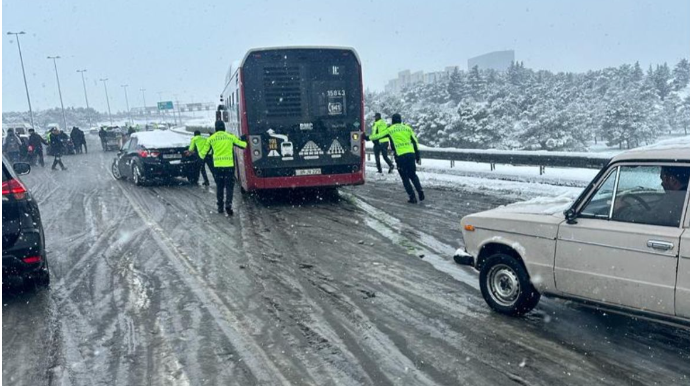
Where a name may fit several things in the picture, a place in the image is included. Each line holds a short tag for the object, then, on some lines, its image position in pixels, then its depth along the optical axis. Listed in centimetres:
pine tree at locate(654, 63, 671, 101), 11419
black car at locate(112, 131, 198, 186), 1706
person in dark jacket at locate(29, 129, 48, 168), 2664
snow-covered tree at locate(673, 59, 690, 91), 11962
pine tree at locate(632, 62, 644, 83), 12320
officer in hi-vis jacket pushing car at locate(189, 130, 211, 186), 1552
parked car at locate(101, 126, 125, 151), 4050
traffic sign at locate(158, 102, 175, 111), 10162
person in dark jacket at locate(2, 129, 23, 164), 2648
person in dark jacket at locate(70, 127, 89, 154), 3734
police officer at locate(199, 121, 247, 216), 1160
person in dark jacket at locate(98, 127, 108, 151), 4025
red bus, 1209
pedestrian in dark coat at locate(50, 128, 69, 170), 2444
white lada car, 424
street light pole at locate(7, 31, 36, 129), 5841
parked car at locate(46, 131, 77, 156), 3572
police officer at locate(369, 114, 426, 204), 1211
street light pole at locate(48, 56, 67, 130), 8166
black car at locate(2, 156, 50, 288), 614
